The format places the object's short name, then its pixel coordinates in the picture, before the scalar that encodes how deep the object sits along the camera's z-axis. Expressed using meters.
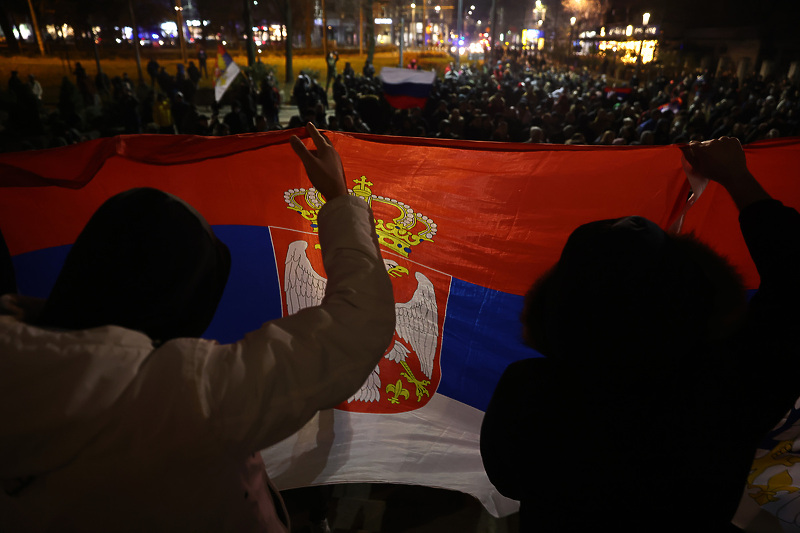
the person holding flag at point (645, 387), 0.83
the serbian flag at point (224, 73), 6.62
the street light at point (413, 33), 58.94
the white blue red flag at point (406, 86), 8.89
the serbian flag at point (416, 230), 1.86
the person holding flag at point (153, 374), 0.67
